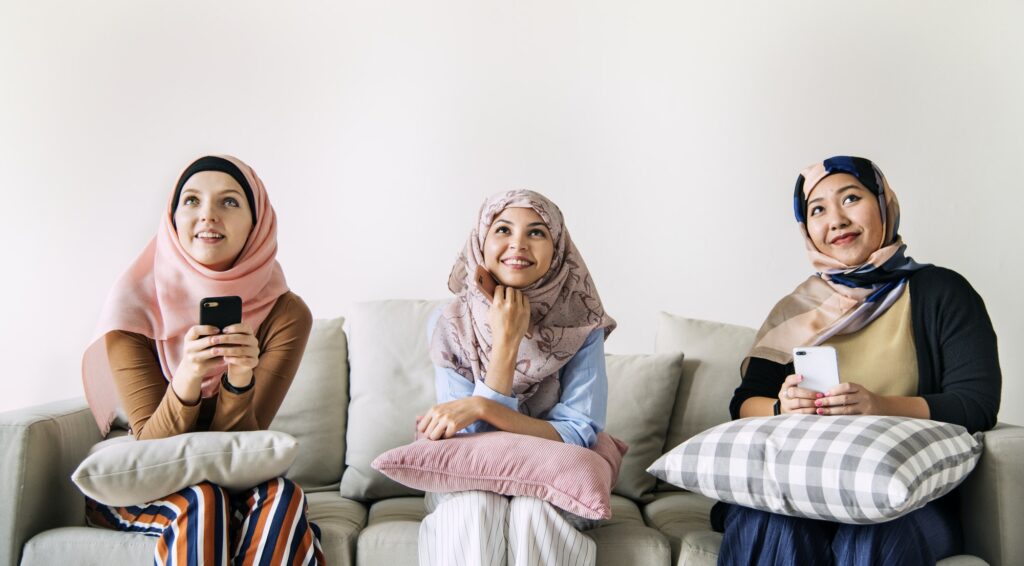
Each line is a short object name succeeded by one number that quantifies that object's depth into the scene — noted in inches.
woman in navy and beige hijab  67.3
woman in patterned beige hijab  75.6
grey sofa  68.8
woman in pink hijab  71.4
